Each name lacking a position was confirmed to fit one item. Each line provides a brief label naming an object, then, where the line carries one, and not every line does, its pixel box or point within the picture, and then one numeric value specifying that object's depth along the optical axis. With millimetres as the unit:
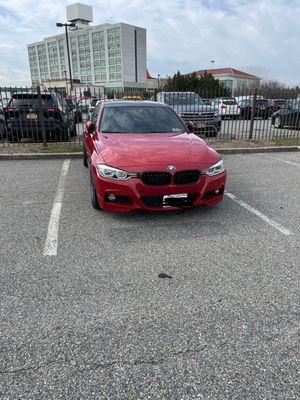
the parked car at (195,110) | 11539
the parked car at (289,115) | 14388
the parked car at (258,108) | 14547
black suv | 10039
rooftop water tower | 121688
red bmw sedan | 4039
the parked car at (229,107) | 15955
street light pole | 27191
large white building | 112812
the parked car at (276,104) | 13584
